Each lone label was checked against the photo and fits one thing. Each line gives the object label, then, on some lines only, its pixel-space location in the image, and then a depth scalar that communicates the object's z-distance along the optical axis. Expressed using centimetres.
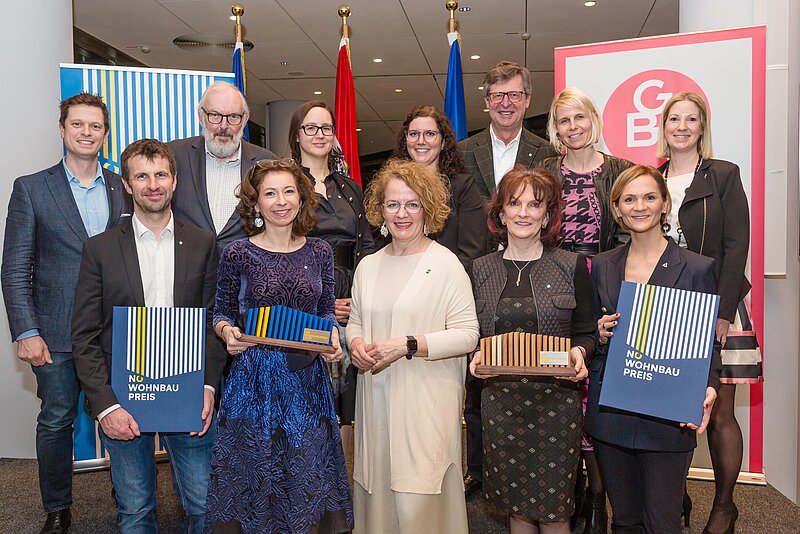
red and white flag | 620
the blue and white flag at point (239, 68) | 558
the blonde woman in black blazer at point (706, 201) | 304
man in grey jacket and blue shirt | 316
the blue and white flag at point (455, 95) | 566
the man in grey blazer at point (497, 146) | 363
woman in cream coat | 260
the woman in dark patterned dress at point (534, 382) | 254
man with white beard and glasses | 324
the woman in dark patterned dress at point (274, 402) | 249
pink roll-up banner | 404
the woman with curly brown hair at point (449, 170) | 337
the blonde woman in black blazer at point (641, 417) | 242
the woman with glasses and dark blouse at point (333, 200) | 319
